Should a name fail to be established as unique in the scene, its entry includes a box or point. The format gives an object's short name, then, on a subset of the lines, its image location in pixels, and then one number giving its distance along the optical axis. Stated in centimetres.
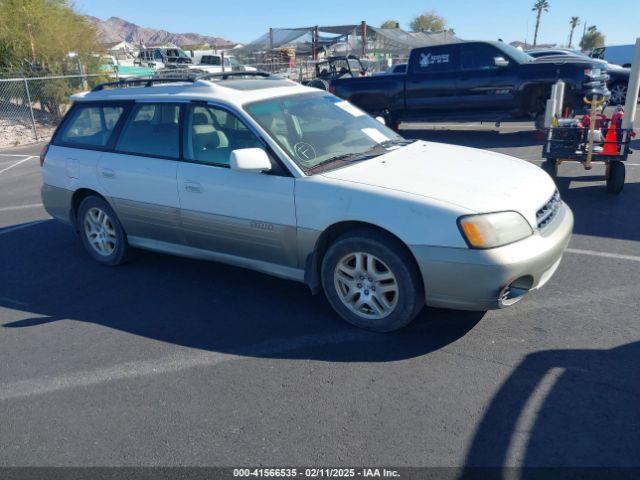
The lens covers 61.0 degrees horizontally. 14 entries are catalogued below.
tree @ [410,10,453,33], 8106
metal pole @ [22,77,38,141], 1504
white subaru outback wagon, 342
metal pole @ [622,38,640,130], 641
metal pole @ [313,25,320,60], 3046
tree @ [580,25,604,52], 9426
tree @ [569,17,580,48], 10431
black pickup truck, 1076
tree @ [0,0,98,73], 1845
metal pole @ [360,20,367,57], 3174
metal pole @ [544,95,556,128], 701
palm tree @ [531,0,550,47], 9766
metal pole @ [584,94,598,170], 633
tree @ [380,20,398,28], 7424
